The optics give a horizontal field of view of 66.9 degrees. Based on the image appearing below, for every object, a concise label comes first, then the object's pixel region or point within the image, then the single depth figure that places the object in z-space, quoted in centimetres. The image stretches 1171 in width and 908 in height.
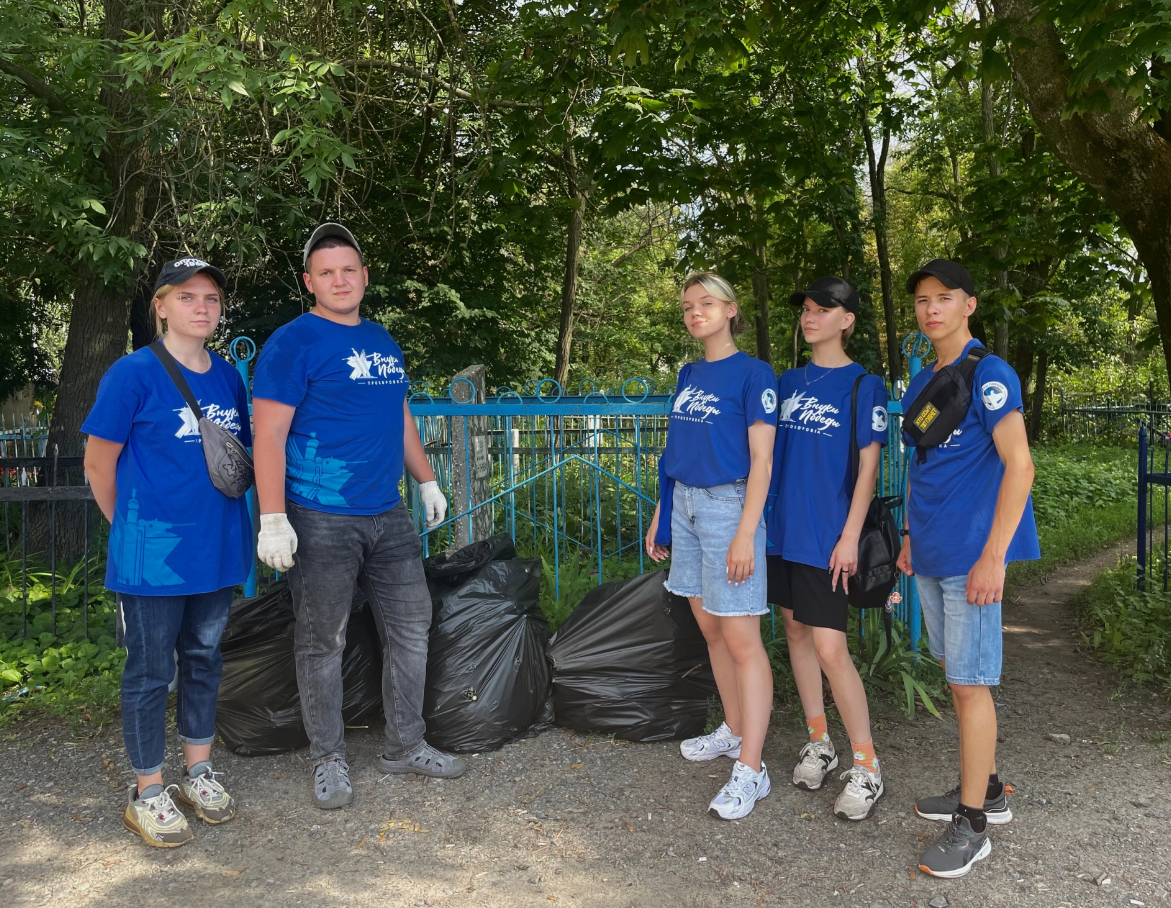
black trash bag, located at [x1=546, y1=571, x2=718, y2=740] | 362
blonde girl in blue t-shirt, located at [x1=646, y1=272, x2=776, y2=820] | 300
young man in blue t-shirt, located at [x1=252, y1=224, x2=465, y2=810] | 302
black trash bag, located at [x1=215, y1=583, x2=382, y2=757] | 344
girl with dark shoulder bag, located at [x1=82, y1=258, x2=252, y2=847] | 285
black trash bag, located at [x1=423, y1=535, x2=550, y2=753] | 350
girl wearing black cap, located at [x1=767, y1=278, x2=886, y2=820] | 297
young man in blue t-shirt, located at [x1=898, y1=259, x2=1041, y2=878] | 255
